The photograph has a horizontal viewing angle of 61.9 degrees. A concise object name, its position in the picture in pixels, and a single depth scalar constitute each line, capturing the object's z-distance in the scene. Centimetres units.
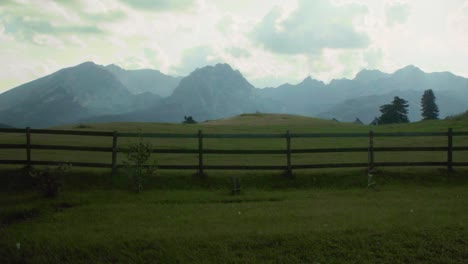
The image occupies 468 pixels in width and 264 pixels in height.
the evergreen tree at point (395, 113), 9088
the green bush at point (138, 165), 1479
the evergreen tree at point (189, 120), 10856
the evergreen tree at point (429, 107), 9175
